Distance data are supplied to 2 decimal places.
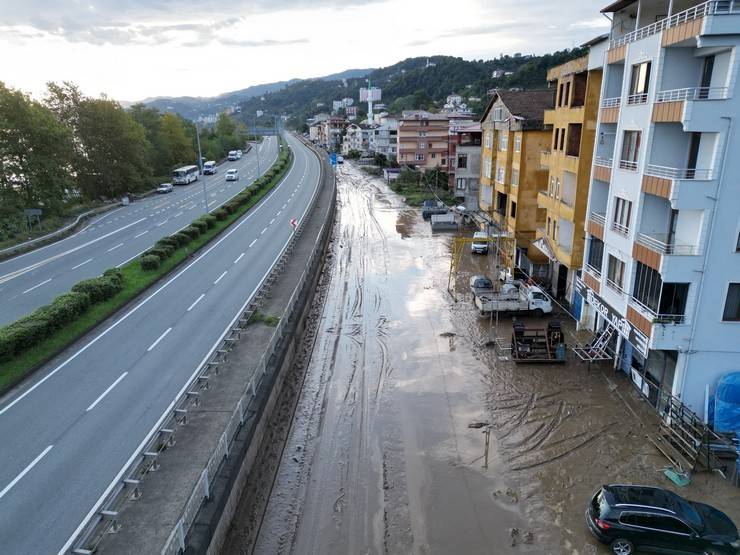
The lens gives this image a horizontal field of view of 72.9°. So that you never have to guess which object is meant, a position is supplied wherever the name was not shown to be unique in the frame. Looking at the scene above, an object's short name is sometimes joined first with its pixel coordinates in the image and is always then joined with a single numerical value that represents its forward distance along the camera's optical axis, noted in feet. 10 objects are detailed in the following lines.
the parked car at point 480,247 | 135.33
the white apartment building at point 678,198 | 50.06
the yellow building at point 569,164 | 79.66
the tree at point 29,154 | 134.10
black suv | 38.91
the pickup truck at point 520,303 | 89.10
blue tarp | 50.72
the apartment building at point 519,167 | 111.34
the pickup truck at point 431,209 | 188.24
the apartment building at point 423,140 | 287.69
